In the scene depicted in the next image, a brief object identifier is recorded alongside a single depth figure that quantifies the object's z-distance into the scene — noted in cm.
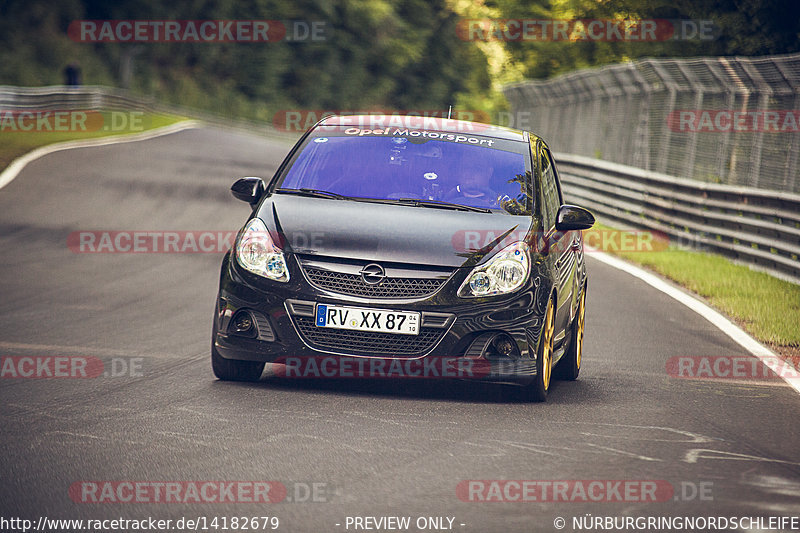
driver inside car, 1628
